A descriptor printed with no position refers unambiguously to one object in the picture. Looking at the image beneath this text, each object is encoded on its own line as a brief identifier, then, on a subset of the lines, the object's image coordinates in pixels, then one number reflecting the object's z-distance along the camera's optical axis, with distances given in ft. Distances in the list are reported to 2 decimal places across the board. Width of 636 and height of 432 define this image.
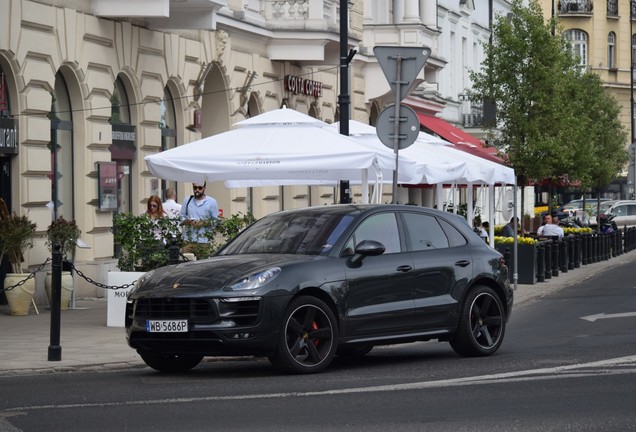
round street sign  65.46
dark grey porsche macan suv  43.32
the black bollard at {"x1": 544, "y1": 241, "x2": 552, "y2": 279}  113.19
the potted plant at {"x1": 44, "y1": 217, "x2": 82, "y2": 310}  73.20
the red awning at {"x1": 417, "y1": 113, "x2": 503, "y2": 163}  123.15
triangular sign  65.57
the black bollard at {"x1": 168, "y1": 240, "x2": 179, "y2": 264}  56.29
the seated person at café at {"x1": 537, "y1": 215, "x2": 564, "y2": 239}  129.90
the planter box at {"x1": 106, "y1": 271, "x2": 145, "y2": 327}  63.10
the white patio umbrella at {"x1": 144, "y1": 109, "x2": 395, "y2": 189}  67.51
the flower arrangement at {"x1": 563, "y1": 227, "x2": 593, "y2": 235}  143.02
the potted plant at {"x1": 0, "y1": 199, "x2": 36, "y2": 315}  69.62
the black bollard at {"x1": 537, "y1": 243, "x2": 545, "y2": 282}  109.29
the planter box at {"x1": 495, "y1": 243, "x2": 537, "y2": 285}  106.22
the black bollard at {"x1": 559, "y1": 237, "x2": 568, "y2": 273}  123.95
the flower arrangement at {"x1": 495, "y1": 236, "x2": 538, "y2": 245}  108.10
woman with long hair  76.28
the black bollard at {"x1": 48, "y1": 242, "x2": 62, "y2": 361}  49.28
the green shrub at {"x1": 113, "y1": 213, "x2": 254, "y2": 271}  64.49
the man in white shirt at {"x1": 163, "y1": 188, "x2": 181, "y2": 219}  80.96
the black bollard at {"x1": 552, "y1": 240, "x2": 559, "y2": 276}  117.80
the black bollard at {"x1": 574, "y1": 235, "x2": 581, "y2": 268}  133.68
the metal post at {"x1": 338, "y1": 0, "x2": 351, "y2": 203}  78.07
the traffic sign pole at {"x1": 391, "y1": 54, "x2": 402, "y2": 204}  65.16
